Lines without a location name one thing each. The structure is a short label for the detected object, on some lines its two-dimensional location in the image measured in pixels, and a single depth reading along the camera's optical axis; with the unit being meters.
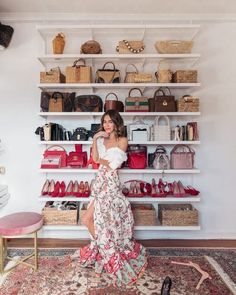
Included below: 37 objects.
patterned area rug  2.03
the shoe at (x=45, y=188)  2.83
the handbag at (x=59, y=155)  2.88
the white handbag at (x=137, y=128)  2.77
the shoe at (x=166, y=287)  1.11
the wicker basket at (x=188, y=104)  2.75
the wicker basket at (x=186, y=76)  2.73
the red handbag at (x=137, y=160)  2.77
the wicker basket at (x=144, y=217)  2.76
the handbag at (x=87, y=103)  2.76
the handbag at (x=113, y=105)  2.71
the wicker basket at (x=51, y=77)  2.75
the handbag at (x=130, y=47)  2.73
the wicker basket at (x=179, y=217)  2.75
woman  2.25
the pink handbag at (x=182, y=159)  2.80
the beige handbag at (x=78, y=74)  2.74
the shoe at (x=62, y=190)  2.80
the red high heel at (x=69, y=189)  2.83
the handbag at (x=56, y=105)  2.77
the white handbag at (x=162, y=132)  2.77
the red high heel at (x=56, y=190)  2.78
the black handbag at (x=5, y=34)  2.82
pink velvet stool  2.20
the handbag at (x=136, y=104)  2.75
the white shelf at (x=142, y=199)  2.72
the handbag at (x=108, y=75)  2.76
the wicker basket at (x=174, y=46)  2.72
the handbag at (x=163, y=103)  2.74
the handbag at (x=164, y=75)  2.74
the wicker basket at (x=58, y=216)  2.72
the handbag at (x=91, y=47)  2.73
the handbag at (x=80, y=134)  2.81
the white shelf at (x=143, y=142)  2.73
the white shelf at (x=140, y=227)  2.70
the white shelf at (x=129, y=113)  2.71
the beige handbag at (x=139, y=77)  2.74
